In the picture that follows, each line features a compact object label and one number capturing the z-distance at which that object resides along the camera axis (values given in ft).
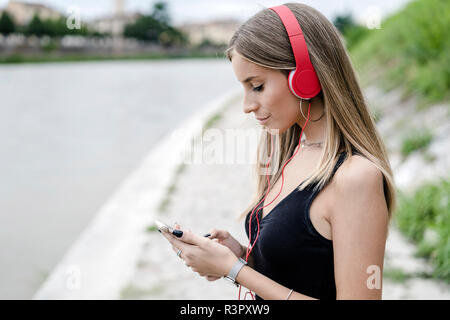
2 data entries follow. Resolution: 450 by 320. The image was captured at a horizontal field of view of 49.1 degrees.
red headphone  4.81
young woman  4.40
